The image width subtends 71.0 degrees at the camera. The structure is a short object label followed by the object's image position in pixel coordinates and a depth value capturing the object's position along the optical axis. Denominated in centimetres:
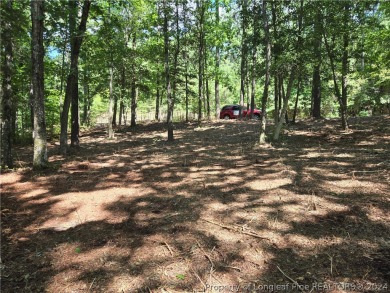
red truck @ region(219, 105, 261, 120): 2568
